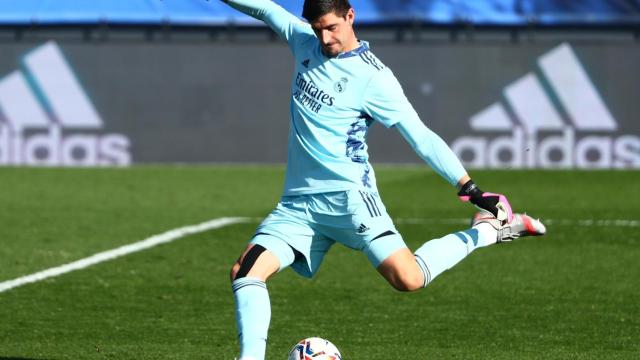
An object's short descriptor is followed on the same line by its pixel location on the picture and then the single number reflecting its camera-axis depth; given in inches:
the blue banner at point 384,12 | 1966.0
